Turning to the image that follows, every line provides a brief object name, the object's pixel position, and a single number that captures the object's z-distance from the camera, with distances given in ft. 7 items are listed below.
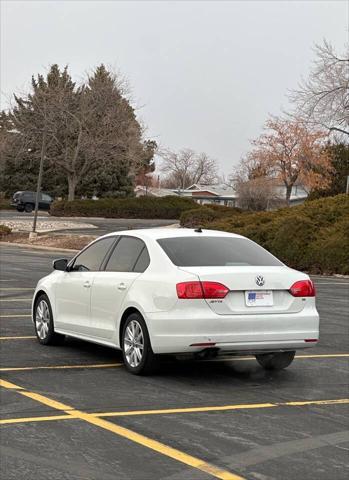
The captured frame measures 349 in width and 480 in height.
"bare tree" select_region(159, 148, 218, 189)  498.69
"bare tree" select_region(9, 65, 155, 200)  199.11
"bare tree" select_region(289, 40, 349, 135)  130.11
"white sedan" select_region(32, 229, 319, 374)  24.40
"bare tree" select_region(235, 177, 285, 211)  247.29
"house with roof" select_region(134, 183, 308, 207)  373.87
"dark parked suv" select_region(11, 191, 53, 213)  217.15
